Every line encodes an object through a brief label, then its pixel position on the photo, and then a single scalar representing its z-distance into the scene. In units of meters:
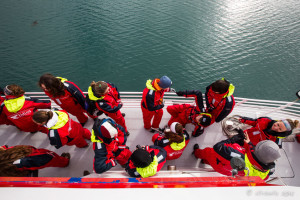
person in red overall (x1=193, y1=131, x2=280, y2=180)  1.70
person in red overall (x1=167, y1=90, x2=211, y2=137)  2.67
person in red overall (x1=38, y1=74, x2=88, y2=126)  2.32
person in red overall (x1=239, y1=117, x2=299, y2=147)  2.18
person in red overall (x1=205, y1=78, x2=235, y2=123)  2.38
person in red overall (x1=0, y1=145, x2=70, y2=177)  1.83
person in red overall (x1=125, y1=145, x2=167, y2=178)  1.84
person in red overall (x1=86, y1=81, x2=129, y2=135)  2.38
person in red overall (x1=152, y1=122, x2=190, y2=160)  2.28
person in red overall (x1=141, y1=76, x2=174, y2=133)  2.44
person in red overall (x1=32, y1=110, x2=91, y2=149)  2.01
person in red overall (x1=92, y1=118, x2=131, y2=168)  2.01
